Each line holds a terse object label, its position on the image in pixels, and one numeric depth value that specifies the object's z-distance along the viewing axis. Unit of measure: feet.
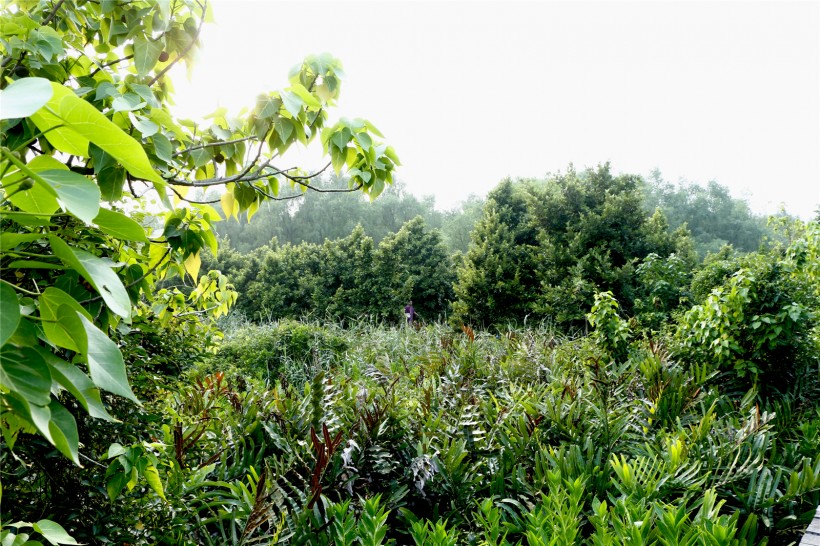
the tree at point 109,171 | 1.68
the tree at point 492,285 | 44.96
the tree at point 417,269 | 52.21
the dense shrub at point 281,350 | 26.81
